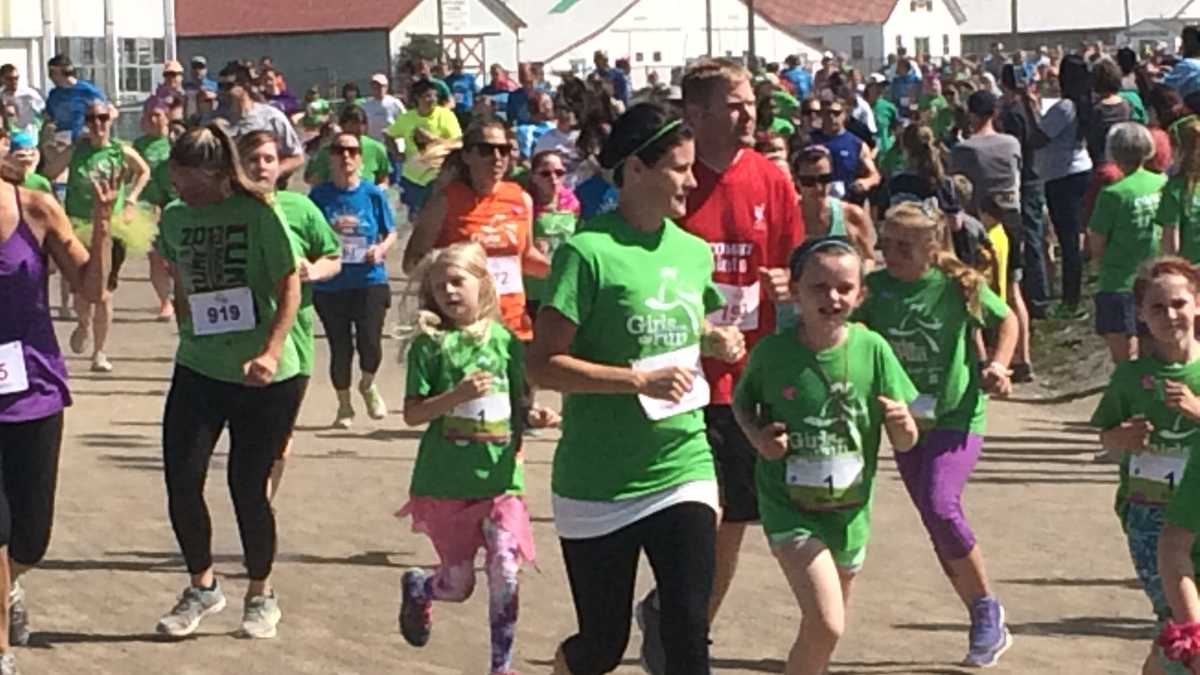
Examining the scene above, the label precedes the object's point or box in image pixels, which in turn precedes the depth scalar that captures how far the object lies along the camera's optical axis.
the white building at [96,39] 59.09
